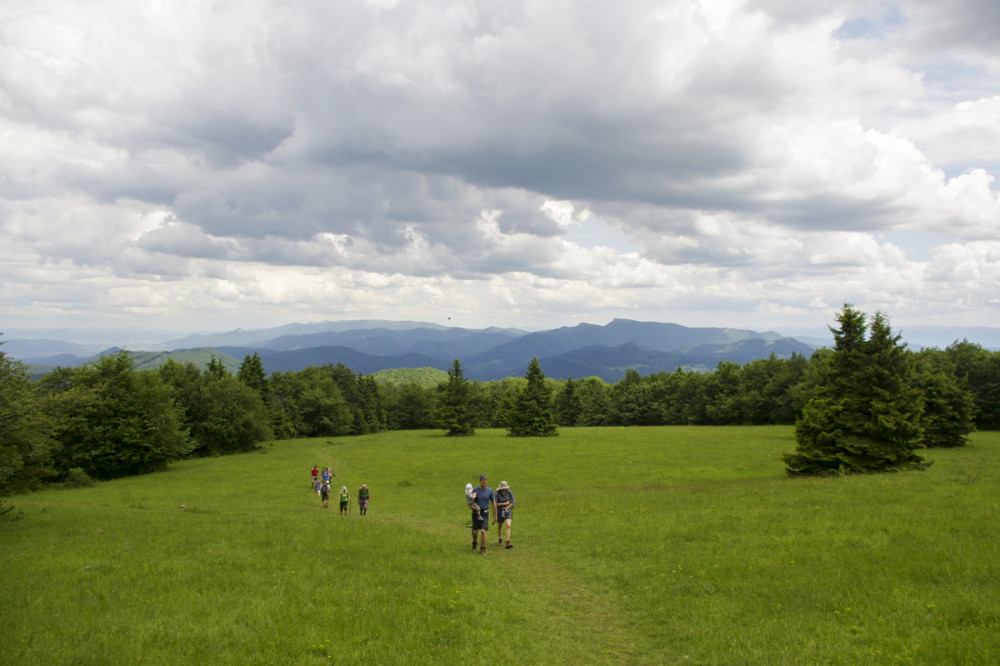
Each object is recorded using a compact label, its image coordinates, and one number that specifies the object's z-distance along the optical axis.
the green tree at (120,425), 51.28
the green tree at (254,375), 97.06
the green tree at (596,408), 121.81
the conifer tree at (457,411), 84.88
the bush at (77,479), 46.53
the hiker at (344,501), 30.88
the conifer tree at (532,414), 80.88
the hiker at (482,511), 17.38
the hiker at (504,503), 18.11
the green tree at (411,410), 129.00
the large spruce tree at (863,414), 30.19
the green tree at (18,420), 18.34
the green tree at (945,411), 46.72
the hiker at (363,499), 30.14
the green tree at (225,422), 71.06
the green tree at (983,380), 68.75
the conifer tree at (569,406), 127.44
